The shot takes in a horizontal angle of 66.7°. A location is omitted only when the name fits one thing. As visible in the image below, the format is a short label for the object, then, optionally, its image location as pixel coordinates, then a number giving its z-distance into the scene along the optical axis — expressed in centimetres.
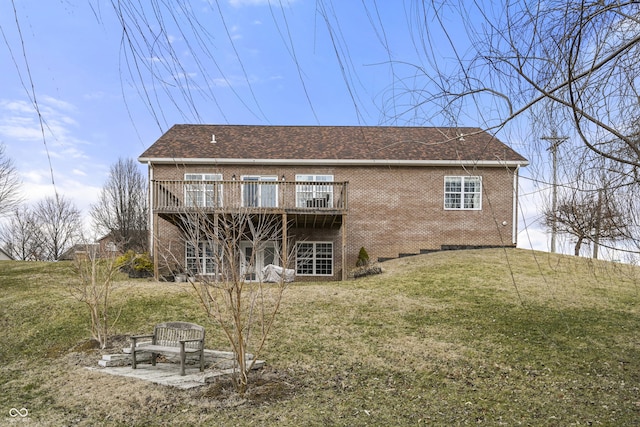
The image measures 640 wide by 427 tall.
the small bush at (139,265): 1820
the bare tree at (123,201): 3459
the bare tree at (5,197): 2502
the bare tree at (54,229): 3747
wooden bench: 816
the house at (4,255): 3766
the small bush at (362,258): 1941
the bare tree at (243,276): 675
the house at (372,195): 2012
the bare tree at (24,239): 3744
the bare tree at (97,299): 1013
